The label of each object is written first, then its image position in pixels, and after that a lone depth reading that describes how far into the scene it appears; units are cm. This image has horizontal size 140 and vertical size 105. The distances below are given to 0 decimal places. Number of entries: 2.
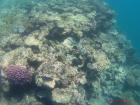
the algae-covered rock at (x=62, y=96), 304
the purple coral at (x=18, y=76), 308
